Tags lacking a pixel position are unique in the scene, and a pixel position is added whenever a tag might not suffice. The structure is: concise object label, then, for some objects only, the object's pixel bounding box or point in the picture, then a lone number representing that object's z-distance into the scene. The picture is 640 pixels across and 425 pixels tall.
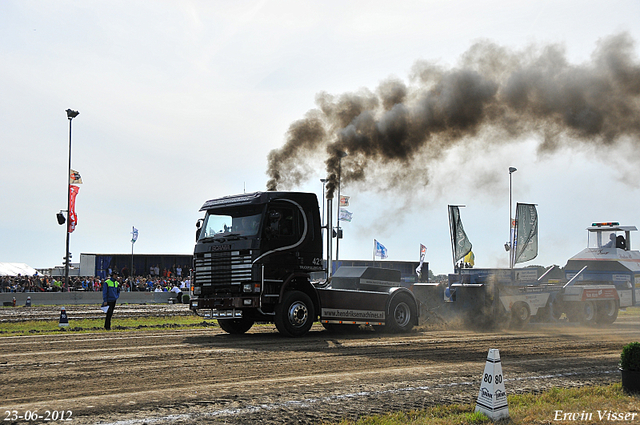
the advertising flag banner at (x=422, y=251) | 52.25
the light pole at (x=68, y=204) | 37.40
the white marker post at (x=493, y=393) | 6.13
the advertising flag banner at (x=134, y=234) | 51.12
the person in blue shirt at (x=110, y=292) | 17.36
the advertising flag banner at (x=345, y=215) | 46.47
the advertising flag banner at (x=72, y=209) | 38.19
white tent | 49.53
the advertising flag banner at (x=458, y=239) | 31.20
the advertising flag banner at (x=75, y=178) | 38.75
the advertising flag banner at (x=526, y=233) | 27.69
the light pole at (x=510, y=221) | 47.81
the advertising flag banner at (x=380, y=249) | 58.25
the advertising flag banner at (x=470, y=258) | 35.41
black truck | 13.74
